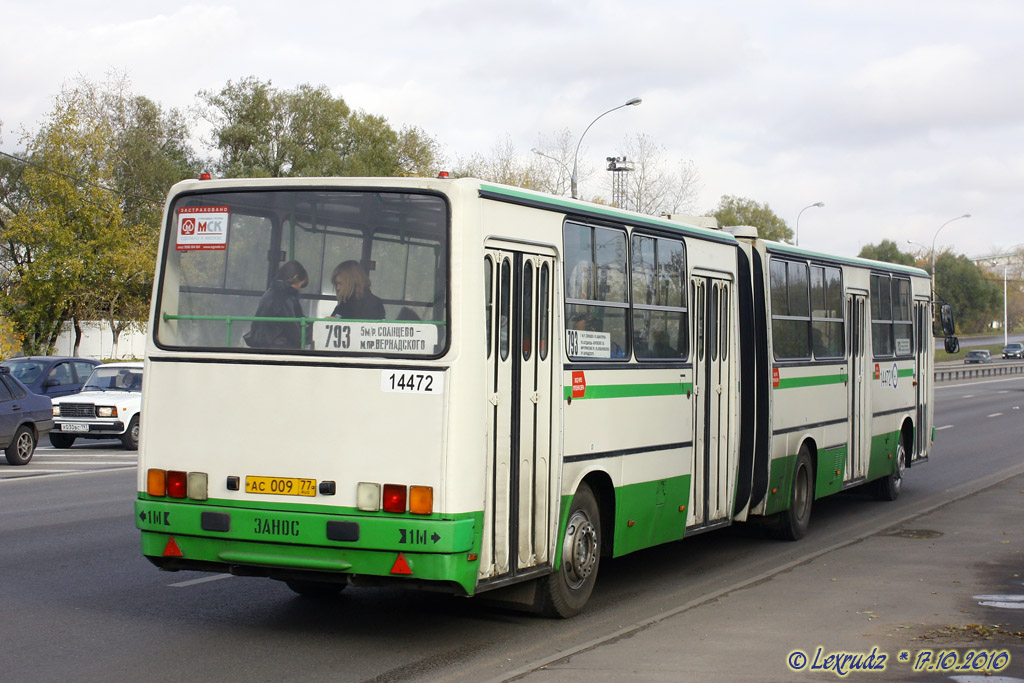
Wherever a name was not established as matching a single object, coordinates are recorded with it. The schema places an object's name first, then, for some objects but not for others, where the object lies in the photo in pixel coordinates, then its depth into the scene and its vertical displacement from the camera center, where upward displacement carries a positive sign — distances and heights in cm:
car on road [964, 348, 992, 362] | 8706 +88
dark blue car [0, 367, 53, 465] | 1905 -86
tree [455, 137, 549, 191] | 4953 +845
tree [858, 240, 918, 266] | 10407 +1044
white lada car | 2242 -93
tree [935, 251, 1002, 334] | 11281 +807
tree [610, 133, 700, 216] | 5469 +818
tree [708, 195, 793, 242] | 8369 +1123
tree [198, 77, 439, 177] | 6712 +1371
